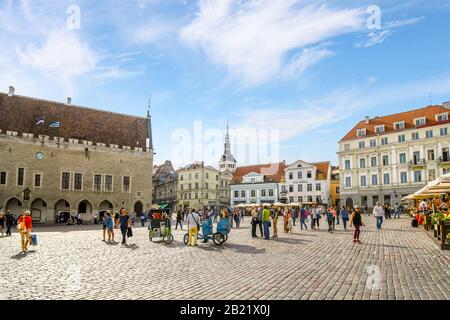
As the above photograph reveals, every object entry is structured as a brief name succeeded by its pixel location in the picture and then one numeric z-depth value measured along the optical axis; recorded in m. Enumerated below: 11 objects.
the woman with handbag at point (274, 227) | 18.16
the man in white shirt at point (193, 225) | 14.97
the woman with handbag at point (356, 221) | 15.24
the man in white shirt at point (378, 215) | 21.89
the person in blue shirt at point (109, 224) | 17.31
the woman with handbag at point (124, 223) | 16.20
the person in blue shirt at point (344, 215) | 22.47
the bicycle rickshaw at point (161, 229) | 16.31
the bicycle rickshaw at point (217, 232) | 15.09
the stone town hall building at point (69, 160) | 38.72
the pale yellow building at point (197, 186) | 79.75
